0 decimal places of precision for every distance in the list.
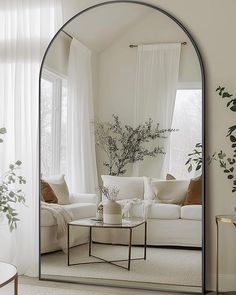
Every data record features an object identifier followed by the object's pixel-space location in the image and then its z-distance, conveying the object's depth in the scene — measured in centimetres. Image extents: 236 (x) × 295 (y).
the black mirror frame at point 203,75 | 389
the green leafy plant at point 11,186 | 423
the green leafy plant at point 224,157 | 385
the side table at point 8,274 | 274
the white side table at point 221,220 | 354
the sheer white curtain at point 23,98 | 443
